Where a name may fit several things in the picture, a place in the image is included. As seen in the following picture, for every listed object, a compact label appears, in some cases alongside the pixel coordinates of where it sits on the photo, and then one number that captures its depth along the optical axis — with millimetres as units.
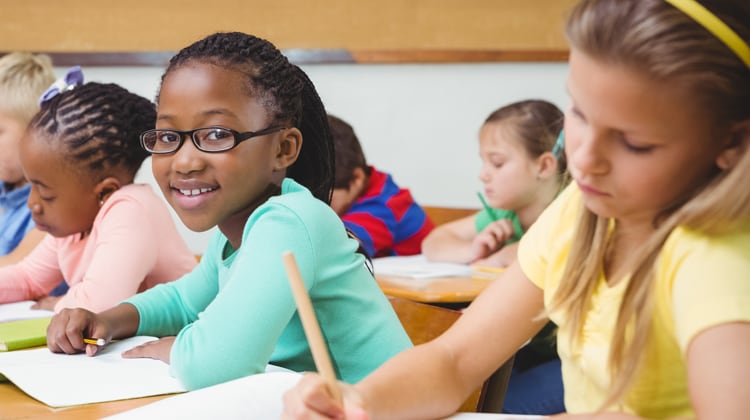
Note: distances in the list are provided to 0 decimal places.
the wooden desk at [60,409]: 1385
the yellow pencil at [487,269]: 2507
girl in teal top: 1501
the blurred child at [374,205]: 3033
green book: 1641
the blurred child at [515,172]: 2787
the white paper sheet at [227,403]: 1321
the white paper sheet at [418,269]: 2429
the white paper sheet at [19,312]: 1877
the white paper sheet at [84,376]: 1434
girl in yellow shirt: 1187
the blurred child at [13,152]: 2559
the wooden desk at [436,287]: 2166
